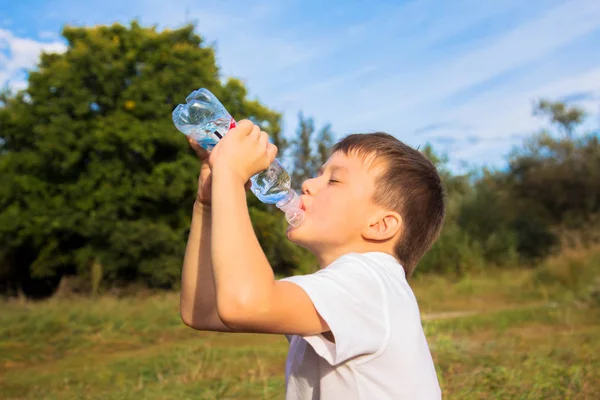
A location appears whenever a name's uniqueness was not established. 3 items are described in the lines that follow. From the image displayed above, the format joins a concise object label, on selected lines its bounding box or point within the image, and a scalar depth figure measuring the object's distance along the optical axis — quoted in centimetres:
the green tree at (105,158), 1579
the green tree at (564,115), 2698
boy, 155
